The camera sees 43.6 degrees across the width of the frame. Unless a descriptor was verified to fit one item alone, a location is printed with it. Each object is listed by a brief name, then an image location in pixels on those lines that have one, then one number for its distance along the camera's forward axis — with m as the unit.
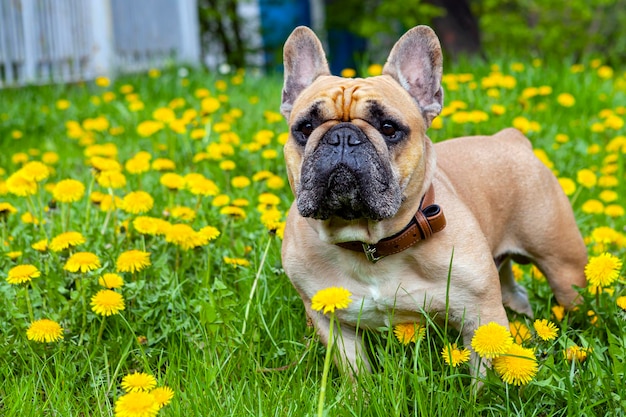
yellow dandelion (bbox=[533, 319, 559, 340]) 2.62
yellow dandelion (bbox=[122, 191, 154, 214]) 3.50
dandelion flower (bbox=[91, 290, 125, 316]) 2.86
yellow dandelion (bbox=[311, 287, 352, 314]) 2.28
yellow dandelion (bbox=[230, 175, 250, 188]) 4.25
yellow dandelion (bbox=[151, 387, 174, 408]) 2.30
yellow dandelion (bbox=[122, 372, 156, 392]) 2.40
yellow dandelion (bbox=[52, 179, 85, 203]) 3.54
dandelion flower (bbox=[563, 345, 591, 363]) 2.66
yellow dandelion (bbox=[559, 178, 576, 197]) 4.39
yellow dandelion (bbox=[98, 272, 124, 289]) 3.03
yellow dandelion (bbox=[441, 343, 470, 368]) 2.50
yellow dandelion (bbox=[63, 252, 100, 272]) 3.00
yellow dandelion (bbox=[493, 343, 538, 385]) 2.37
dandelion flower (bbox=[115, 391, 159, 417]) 2.17
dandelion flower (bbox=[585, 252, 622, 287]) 2.86
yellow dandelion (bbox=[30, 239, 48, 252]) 3.21
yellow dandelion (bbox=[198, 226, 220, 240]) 3.34
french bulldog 2.66
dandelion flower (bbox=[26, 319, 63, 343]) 2.76
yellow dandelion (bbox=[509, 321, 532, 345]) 2.86
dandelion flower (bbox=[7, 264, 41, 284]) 2.93
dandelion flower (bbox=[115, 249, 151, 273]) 3.07
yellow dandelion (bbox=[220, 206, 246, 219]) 3.60
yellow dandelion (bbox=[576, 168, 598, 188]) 4.31
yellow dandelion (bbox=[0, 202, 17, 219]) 3.45
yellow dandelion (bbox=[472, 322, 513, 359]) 2.38
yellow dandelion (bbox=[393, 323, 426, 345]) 2.66
